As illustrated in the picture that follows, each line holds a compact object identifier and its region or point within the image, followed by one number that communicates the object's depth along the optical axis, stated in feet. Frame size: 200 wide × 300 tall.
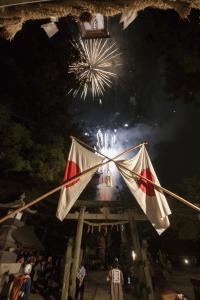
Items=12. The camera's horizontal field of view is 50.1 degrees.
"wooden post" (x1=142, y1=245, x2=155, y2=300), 28.17
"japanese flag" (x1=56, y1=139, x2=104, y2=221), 14.11
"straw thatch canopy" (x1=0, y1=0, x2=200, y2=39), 7.45
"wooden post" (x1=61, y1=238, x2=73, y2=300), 29.73
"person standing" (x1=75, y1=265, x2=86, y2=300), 32.14
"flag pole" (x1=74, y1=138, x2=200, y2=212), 9.42
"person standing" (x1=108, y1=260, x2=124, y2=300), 28.86
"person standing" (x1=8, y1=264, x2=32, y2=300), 22.05
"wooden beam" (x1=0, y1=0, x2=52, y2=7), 7.68
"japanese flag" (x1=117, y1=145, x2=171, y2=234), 13.78
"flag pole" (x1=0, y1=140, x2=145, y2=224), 7.96
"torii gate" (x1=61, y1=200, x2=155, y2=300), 29.90
